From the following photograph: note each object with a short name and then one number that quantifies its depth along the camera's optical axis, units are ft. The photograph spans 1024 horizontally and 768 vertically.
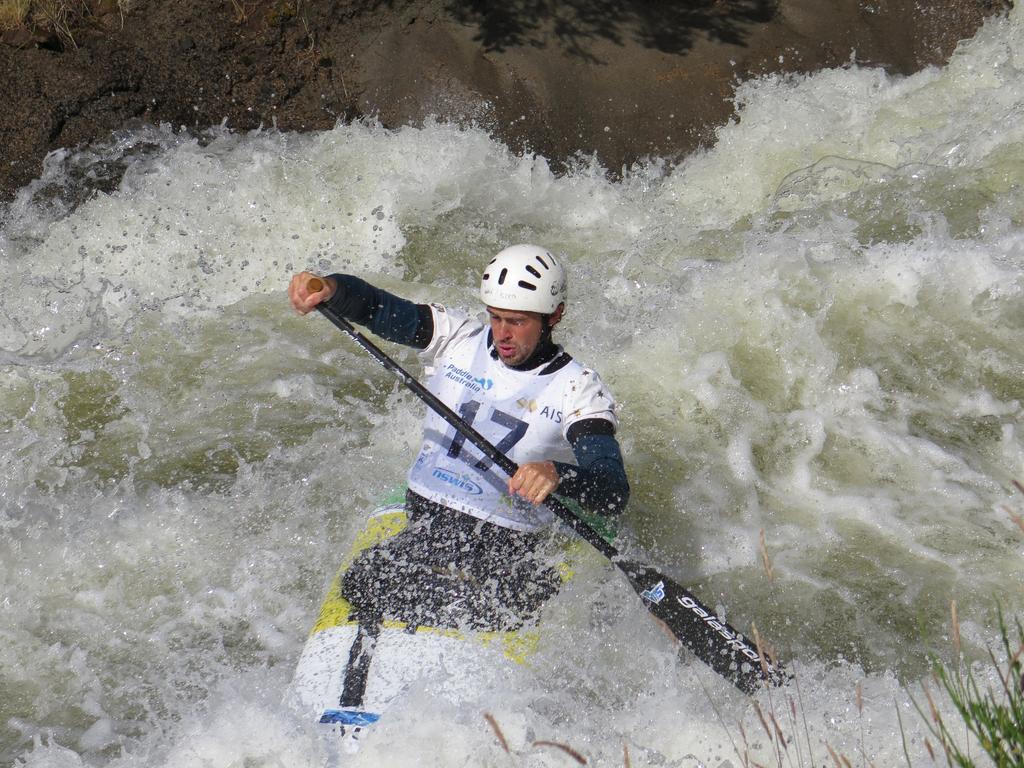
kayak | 24.13
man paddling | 26.58
